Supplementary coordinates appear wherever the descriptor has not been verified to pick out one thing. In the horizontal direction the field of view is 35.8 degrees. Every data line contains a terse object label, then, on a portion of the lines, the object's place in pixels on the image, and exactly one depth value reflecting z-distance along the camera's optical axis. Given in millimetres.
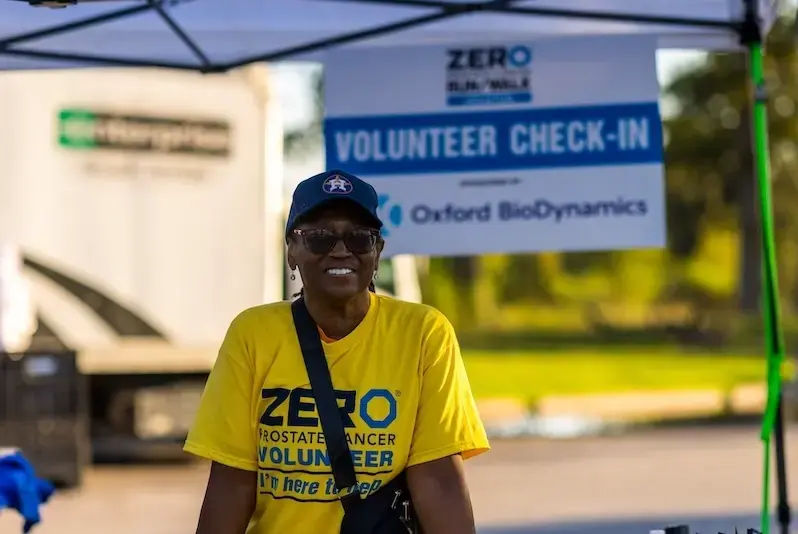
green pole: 4836
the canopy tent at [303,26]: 5312
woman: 2828
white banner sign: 5676
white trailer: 11906
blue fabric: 5207
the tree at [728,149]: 32875
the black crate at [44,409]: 10891
